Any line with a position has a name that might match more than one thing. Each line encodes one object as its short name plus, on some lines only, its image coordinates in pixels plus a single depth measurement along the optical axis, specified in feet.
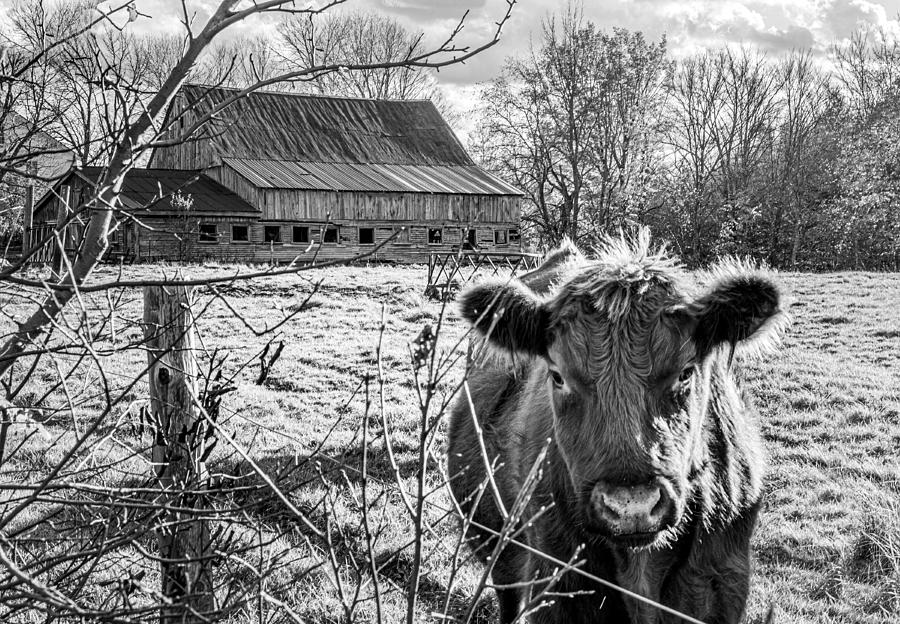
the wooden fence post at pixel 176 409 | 12.53
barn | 117.80
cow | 10.78
